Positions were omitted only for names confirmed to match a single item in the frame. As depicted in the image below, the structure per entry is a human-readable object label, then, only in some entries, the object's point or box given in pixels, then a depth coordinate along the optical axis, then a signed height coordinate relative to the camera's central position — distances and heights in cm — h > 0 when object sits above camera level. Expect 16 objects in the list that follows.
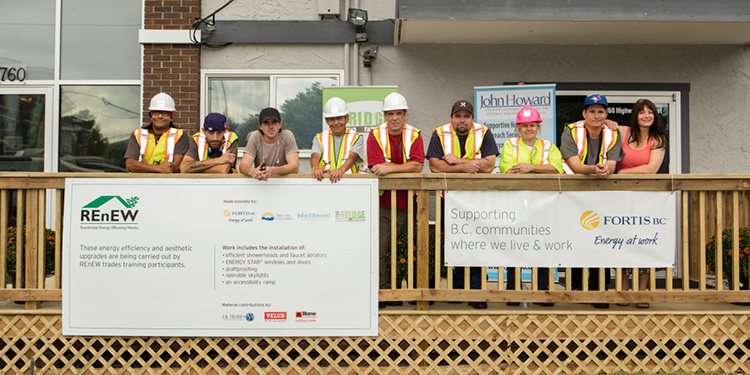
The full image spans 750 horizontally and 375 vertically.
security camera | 758 +193
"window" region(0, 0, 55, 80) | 813 +231
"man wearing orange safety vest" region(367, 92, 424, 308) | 507 +40
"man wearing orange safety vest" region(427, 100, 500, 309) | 511 +47
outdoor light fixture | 746 +238
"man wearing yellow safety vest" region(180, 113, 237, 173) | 520 +45
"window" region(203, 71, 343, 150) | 777 +138
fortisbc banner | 482 -28
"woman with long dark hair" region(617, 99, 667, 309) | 521 +54
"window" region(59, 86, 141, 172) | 805 +105
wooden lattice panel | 478 -129
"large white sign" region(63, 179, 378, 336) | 476 -56
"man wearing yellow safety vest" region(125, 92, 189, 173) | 558 +54
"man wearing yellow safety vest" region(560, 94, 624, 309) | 520 +53
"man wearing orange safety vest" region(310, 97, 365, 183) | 536 +52
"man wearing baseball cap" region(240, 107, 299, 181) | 525 +49
